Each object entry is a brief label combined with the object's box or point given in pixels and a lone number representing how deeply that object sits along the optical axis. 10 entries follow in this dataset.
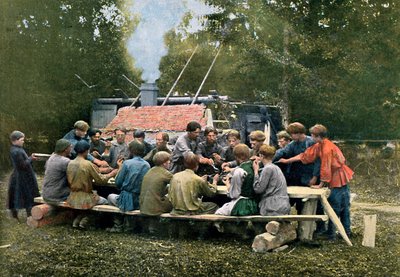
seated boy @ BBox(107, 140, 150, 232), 6.59
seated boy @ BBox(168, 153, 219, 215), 6.20
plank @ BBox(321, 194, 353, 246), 6.03
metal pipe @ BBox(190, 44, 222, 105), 8.95
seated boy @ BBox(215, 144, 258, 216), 5.93
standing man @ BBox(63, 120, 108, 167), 7.44
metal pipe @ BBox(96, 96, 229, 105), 12.91
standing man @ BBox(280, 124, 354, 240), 6.33
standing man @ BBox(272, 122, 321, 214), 6.77
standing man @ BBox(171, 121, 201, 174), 7.12
